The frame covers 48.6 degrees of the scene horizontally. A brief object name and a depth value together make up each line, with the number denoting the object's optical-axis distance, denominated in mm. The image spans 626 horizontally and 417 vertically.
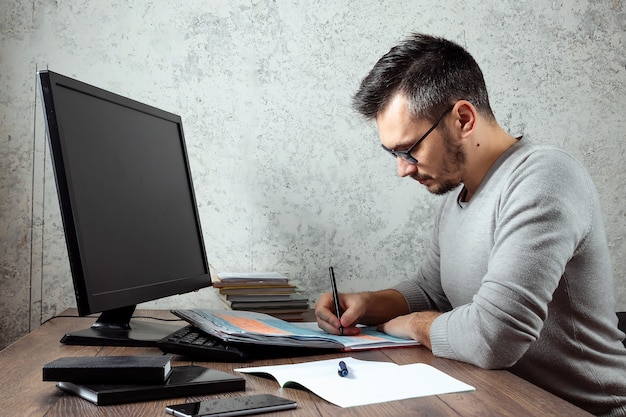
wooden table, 1031
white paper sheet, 1124
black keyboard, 1427
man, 1431
